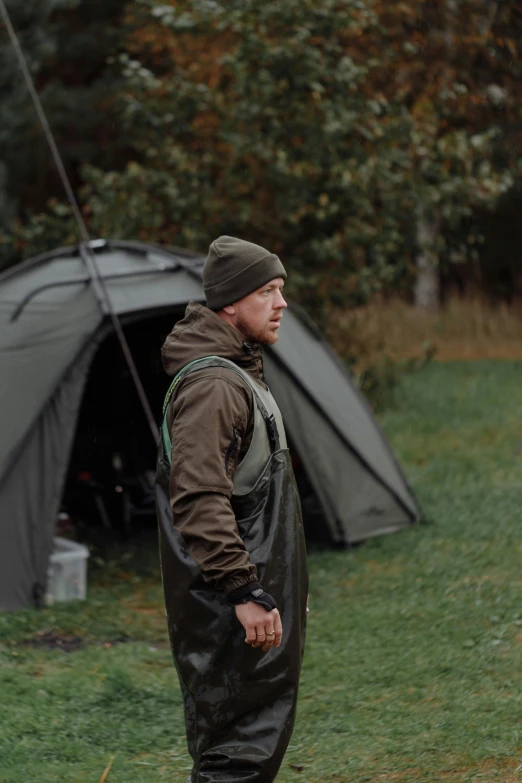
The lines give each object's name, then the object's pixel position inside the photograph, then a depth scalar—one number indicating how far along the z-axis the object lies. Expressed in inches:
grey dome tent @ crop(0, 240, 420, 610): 428.9
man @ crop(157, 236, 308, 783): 213.1
